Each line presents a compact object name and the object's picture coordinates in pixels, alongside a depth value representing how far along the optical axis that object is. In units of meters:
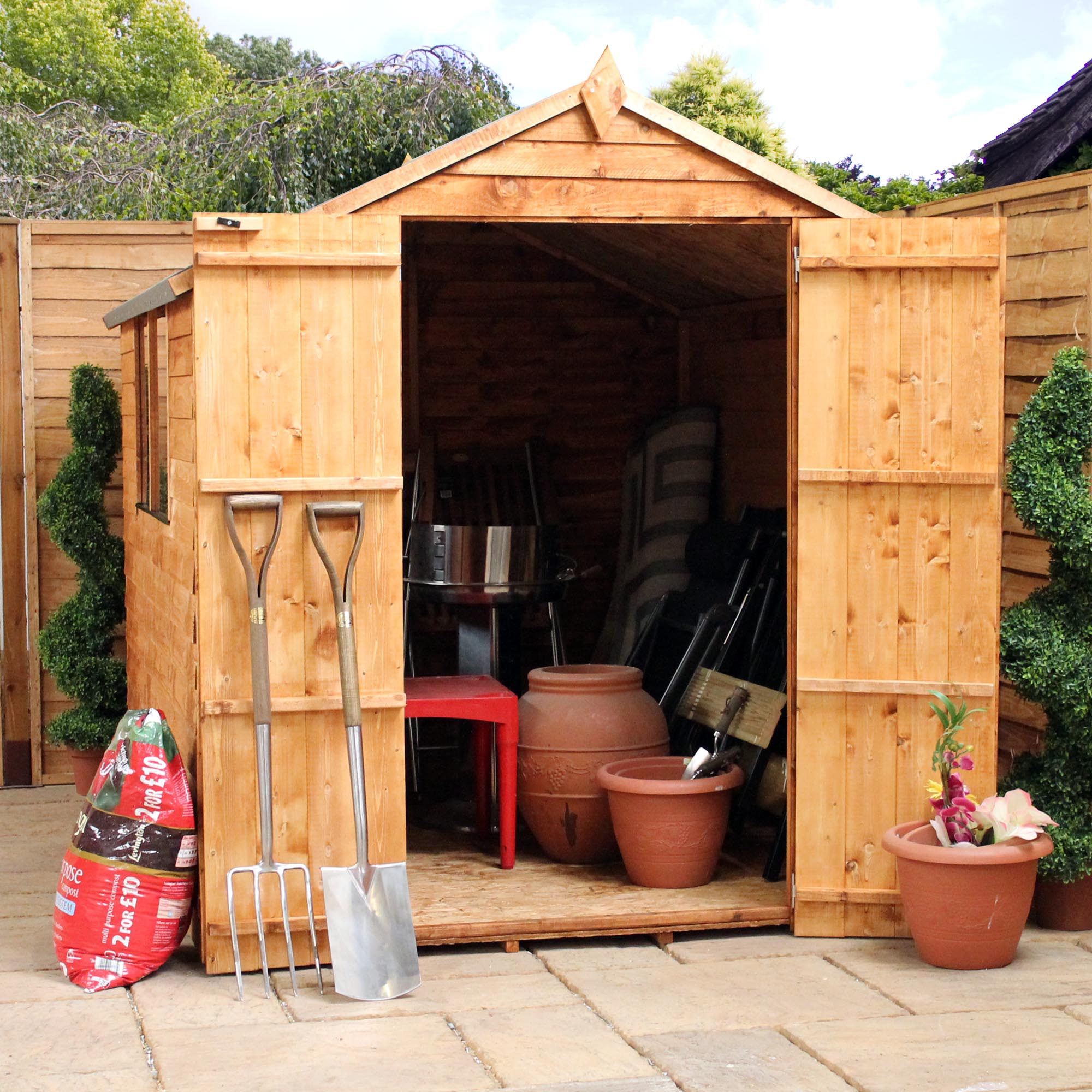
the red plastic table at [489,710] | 4.61
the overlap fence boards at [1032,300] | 4.38
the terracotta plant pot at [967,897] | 3.91
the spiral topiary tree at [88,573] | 5.90
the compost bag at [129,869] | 3.90
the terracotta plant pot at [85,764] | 5.93
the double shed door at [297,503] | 3.88
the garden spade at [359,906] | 3.80
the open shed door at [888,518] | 4.13
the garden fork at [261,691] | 3.82
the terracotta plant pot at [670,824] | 4.48
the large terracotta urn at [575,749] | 4.83
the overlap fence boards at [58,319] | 6.11
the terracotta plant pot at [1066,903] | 4.33
